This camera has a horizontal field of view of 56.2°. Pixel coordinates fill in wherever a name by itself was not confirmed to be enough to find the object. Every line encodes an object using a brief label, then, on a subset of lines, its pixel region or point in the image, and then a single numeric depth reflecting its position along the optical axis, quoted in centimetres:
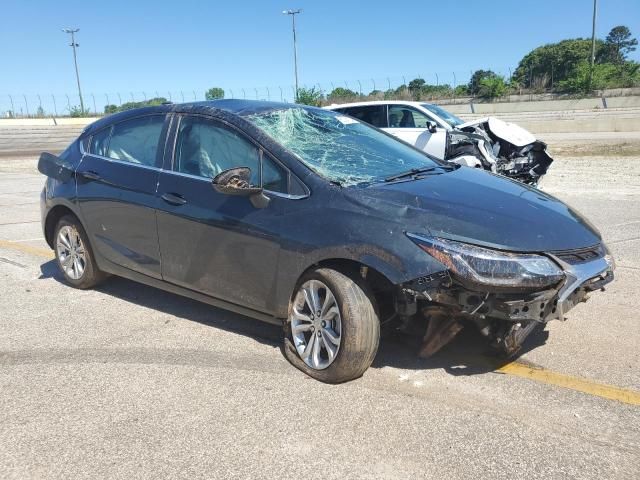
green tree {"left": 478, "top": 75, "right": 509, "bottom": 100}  5041
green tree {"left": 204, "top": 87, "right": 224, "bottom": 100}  5949
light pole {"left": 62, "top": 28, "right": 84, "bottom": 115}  5950
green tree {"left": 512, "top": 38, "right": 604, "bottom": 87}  5466
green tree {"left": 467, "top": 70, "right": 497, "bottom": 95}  5316
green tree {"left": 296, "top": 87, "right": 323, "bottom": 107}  4781
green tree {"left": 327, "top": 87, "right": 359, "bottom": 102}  5128
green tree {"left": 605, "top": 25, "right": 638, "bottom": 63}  8537
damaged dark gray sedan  324
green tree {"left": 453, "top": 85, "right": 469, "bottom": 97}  5463
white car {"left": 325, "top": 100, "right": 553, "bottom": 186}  1010
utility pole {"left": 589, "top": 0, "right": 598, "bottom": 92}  4222
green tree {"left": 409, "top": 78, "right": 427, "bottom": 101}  5425
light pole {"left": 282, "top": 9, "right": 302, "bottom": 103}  5253
